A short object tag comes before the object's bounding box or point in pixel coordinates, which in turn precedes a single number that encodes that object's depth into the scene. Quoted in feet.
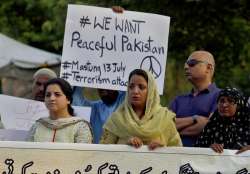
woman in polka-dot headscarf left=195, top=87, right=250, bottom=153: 28.97
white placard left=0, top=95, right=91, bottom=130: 34.42
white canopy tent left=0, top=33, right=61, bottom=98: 75.72
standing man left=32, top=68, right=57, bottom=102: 34.52
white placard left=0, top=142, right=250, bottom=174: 27.79
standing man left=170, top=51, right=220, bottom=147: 30.75
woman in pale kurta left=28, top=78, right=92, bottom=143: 28.43
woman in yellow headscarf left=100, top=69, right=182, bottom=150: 27.84
